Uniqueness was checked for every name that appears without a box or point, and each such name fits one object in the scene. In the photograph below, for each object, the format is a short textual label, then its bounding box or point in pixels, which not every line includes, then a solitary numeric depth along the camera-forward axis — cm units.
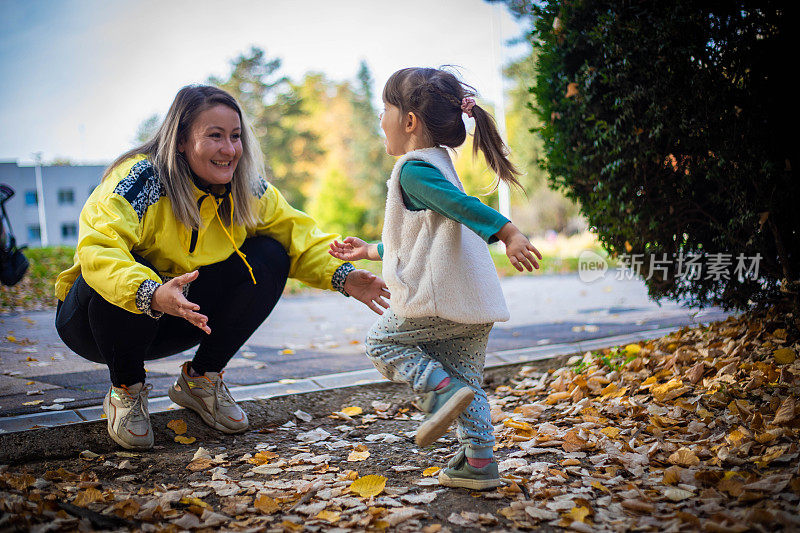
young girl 206
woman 263
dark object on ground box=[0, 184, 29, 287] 434
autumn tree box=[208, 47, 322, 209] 2827
